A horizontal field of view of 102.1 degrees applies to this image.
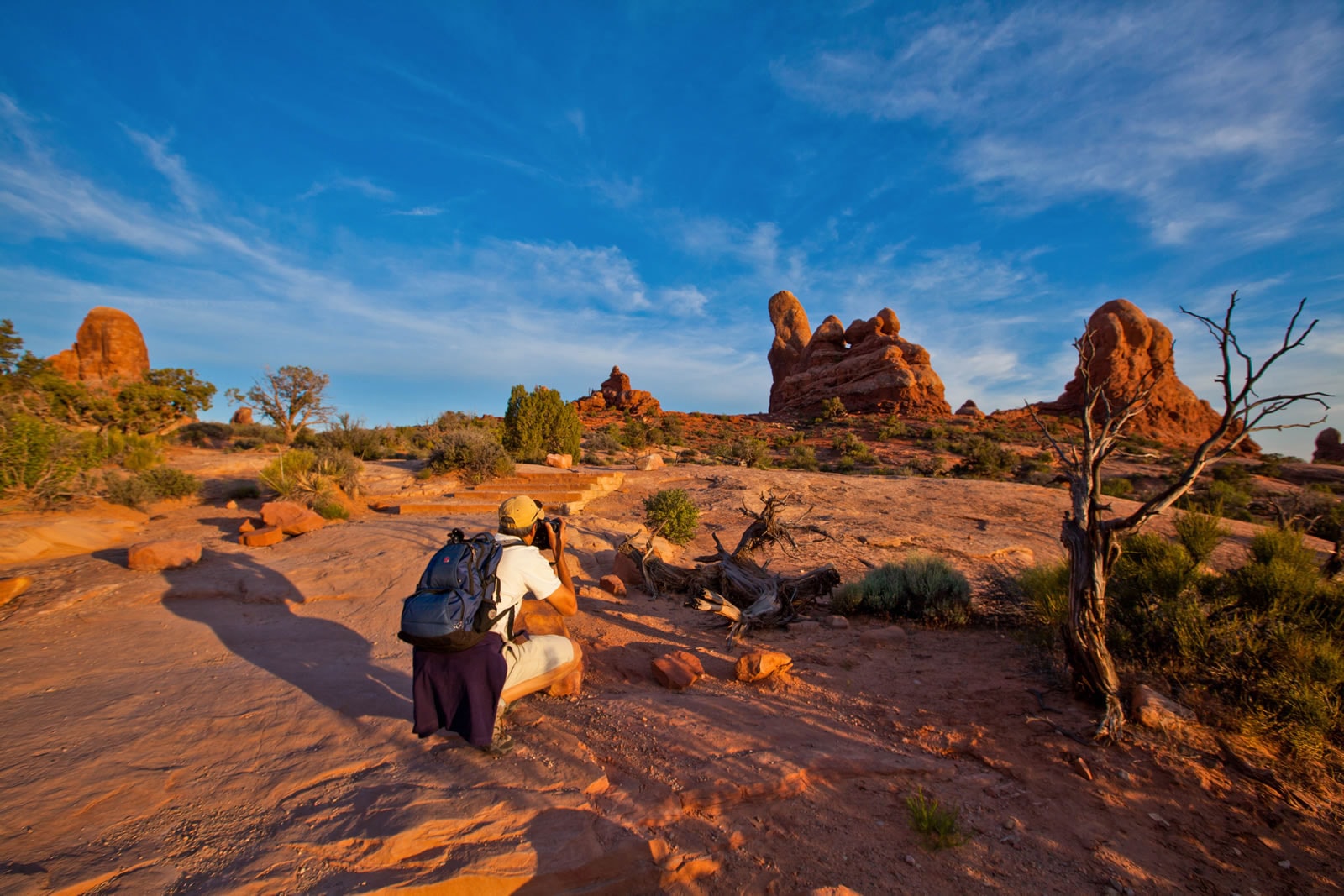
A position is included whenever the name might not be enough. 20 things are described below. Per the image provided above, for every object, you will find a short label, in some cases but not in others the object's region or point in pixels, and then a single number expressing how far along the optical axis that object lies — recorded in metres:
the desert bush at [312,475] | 11.06
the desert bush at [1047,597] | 4.96
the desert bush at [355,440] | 17.80
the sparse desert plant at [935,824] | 2.68
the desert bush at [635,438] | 28.33
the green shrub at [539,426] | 18.05
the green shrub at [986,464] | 20.56
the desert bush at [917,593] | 6.10
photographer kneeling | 2.93
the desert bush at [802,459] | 22.56
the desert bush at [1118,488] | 15.07
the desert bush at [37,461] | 8.68
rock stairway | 11.54
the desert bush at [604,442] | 24.83
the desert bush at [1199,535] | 5.21
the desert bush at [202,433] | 22.59
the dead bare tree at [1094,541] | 3.51
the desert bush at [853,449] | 26.56
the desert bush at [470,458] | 14.58
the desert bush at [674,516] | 10.19
